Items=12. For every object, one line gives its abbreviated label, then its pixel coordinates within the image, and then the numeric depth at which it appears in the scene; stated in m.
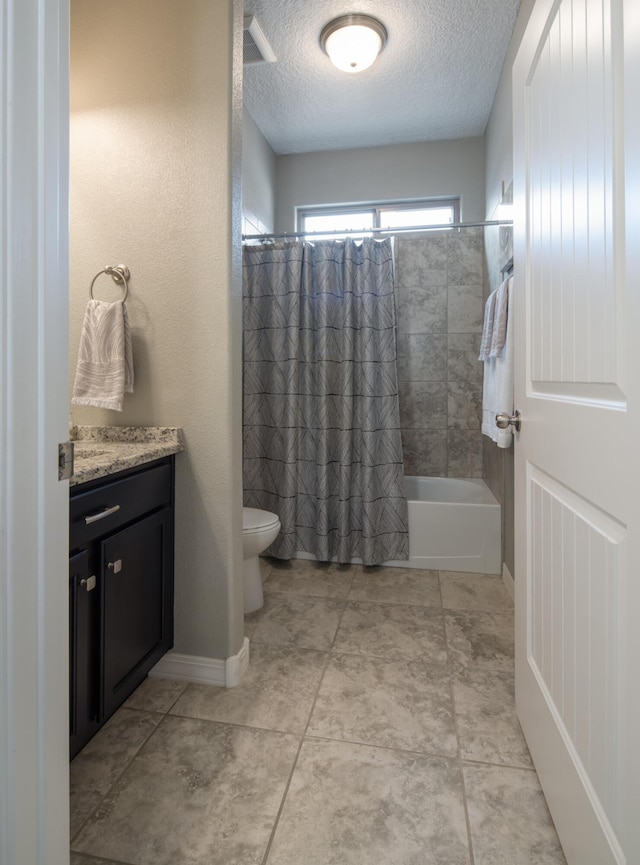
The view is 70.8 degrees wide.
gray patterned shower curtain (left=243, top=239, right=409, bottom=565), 2.54
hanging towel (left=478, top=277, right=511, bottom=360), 2.15
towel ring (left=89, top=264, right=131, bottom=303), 1.56
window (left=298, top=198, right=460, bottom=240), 3.35
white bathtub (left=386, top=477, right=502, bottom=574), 2.48
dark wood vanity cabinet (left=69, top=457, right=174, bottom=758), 1.09
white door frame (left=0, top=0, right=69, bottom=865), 0.54
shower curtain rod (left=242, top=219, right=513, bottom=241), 2.57
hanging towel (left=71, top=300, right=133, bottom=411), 1.50
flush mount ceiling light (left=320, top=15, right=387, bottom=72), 2.16
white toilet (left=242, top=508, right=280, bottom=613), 1.93
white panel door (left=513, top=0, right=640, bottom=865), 0.69
